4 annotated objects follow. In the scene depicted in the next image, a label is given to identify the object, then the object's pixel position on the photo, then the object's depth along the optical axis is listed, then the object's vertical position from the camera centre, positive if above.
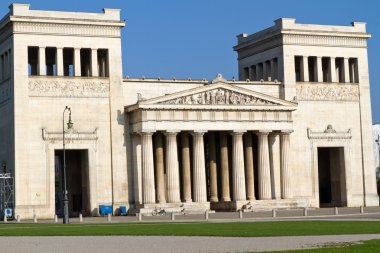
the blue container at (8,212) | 89.75 -1.80
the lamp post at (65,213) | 72.89 -1.65
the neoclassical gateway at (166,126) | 93.00 +7.21
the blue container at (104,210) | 93.44 -1.91
